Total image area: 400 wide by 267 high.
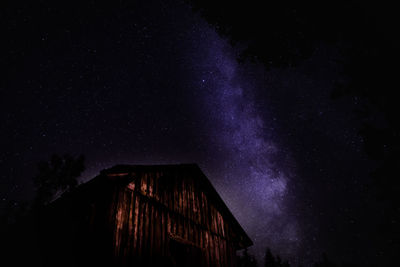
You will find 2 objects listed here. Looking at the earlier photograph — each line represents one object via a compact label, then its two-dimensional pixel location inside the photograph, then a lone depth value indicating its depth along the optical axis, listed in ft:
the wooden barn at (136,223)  21.34
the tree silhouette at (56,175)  99.30
